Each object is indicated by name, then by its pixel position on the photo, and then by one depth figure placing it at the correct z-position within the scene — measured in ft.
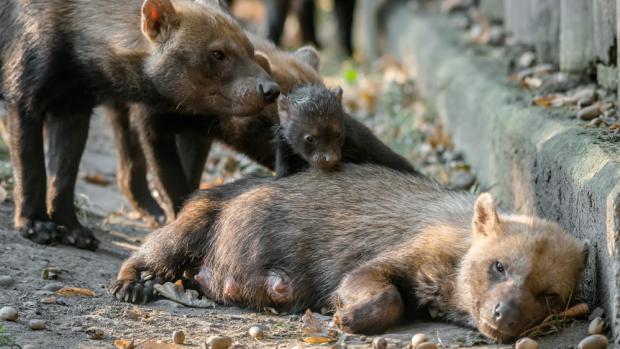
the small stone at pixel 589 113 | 40.22
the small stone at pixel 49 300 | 35.58
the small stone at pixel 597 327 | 29.66
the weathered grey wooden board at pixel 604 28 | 41.98
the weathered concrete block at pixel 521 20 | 56.76
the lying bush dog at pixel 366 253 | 30.58
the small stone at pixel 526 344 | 29.27
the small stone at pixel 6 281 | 36.86
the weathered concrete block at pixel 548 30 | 51.83
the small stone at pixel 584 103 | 42.75
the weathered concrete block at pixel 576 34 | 46.52
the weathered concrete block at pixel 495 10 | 68.80
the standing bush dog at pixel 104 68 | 41.70
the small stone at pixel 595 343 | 28.71
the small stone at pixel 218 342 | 31.32
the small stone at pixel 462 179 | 52.37
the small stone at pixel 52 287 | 37.11
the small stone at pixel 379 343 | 30.76
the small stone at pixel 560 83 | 47.16
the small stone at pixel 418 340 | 30.73
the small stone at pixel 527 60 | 54.54
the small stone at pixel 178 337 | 31.94
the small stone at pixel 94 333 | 32.30
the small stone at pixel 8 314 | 32.99
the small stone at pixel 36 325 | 32.55
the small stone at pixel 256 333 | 32.76
